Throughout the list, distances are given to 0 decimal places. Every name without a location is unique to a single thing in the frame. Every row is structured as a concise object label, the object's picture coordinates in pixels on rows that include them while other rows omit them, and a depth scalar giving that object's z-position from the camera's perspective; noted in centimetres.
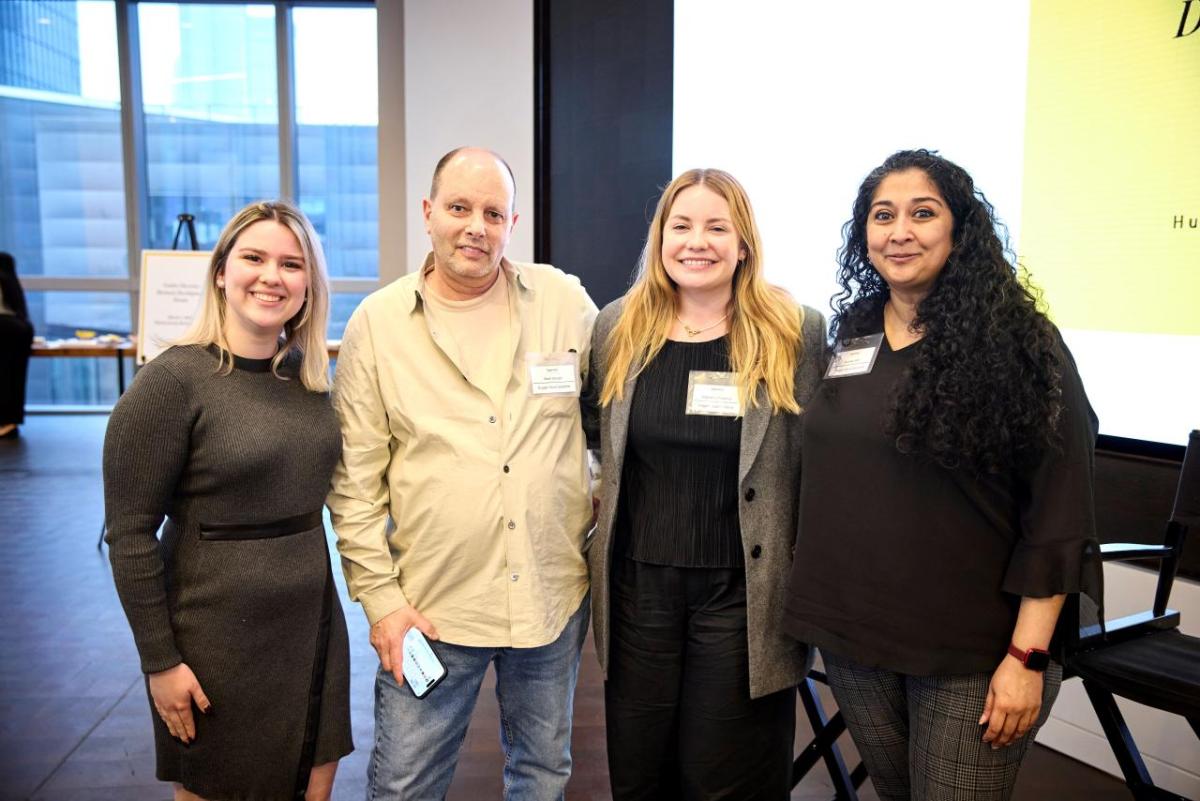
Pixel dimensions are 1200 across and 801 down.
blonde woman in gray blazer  168
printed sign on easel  452
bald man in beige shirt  169
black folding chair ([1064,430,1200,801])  173
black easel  567
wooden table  815
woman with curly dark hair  140
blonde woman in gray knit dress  155
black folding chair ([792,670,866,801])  211
